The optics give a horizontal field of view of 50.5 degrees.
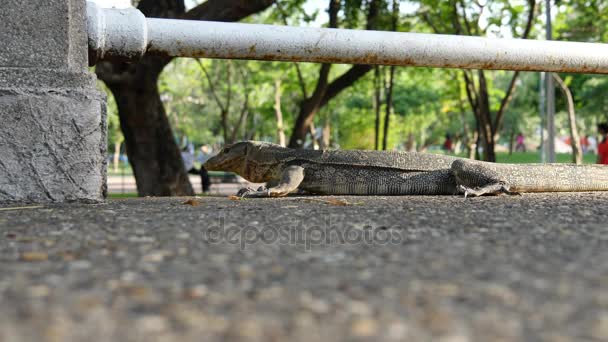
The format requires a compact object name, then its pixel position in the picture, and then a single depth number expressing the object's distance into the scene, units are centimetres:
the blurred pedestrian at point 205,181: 1793
